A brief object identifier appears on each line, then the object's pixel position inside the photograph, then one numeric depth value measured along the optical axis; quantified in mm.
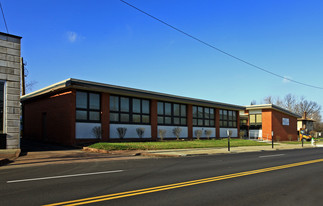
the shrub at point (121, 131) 25267
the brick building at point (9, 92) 17094
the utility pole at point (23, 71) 36328
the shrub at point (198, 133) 33062
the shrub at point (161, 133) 28594
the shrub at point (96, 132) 23469
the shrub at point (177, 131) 30641
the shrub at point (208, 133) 34719
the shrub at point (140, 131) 26942
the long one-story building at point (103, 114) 22625
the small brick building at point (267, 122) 44281
